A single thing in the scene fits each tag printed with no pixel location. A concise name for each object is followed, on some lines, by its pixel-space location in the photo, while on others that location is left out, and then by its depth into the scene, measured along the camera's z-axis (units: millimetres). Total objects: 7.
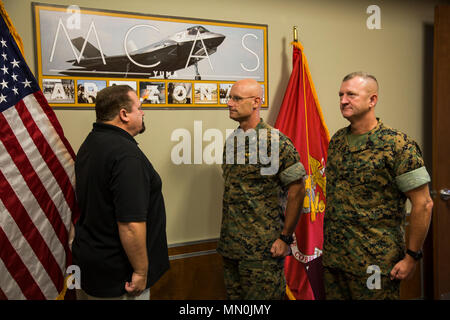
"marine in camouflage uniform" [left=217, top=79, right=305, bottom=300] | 1797
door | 2514
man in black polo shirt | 1298
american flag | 1593
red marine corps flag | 2250
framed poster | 1883
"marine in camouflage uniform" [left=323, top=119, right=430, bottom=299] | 1537
